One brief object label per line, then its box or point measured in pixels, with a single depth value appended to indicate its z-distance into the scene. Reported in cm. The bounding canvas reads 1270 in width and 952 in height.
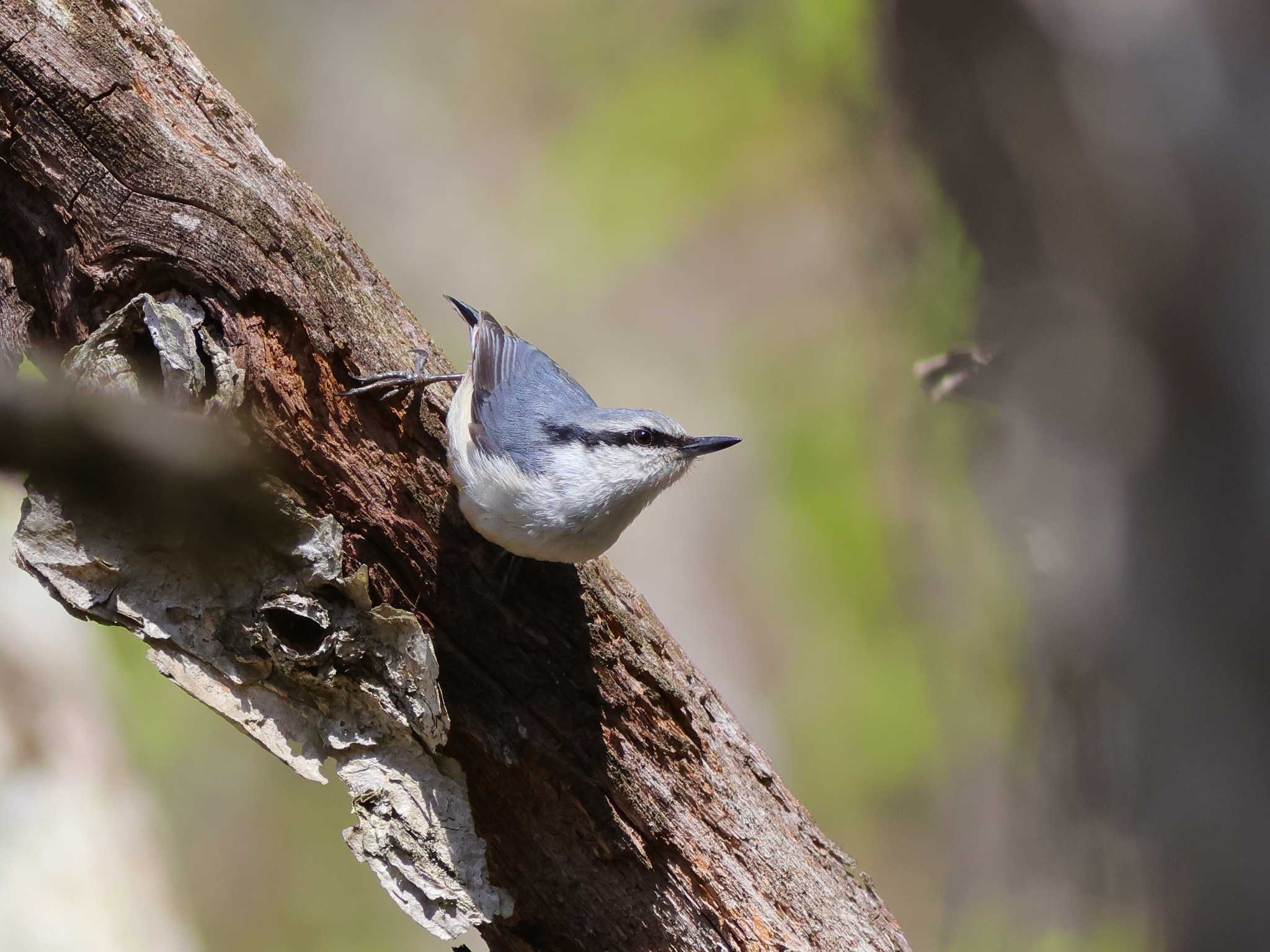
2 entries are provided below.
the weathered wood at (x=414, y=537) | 598
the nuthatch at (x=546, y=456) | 599
